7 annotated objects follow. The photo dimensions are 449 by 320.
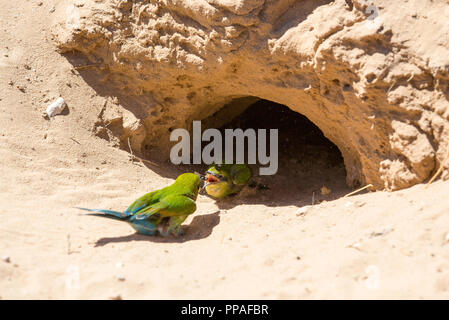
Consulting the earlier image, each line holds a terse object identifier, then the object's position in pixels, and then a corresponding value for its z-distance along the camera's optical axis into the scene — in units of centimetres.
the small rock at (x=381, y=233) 292
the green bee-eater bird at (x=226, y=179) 431
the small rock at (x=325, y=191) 429
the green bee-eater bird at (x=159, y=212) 345
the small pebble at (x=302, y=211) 380
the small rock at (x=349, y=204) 363
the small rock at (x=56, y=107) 461
